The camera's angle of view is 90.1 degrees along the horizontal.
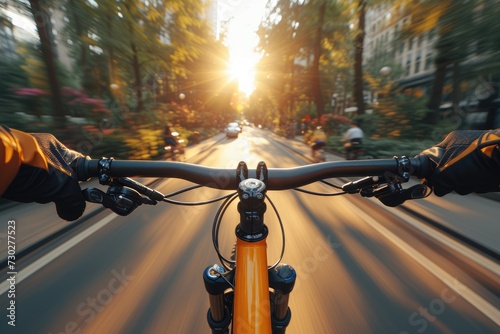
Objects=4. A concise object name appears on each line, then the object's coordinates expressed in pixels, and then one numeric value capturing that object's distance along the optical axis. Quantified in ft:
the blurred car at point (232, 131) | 91.41
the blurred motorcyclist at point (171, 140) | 35.70
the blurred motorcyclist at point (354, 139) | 32.32
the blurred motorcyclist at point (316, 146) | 37.10
